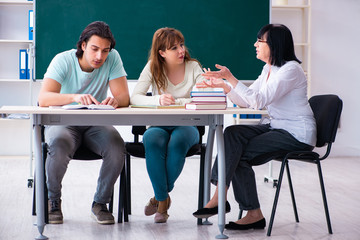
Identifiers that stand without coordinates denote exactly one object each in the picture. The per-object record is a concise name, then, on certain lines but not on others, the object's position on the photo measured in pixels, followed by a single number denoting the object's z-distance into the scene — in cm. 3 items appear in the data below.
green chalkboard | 809
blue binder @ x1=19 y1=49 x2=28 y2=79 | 868
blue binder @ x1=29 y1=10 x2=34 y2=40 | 871
